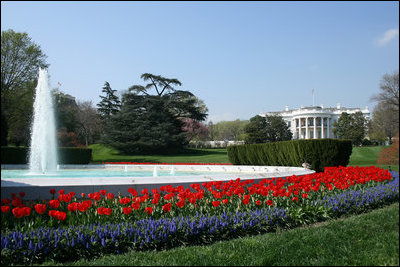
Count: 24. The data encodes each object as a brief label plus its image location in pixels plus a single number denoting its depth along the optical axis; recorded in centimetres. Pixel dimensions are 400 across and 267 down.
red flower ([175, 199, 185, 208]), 509
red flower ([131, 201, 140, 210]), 486
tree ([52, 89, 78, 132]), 3437
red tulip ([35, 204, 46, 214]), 437
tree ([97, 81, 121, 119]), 4706
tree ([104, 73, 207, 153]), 3862
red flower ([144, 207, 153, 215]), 477
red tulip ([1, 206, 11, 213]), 409
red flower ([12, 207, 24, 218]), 411
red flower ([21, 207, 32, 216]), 418
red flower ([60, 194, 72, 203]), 508
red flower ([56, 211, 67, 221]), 429
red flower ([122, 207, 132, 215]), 466
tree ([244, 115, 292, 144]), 5753
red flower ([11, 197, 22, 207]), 469
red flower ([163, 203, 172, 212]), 490
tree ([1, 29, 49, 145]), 2659
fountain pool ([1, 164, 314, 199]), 636
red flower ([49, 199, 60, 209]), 469
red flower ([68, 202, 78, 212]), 463
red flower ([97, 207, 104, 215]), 453
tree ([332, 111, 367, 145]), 5844
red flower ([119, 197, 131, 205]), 518
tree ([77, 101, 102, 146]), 4641
